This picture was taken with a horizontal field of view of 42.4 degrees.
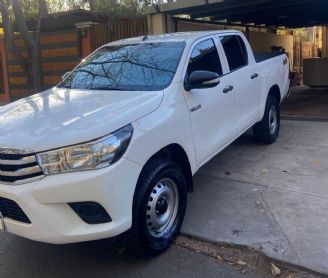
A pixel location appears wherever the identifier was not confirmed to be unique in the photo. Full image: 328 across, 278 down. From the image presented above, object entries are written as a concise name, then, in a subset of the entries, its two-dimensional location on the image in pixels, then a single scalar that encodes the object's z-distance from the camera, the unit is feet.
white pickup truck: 10.01
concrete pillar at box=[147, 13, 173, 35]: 33.50
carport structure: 33.40
